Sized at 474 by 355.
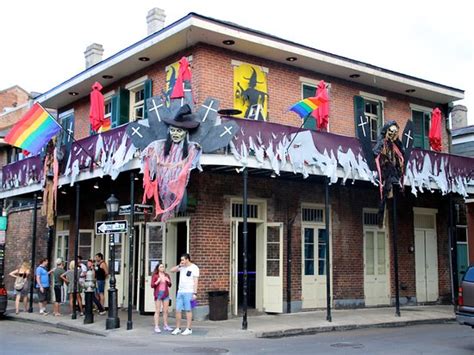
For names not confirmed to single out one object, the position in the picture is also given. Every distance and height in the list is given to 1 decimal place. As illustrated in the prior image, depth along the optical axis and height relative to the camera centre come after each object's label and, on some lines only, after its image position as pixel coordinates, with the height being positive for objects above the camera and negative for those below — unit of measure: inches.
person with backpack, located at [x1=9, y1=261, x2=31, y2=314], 662.5 -27.4
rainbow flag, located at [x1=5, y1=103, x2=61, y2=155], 597.3 +128.7
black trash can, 562.9 -47.6
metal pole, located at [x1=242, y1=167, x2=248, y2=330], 505.4 +3.3
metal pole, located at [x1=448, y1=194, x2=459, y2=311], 724.3 -8.3
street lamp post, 517.0 -41.2
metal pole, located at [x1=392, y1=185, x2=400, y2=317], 616.1 -1.9
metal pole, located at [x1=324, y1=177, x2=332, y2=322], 561.0 +3.8
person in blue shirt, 652.1 -33.4
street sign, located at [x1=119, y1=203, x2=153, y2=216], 537.3 +42.9
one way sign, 530.0 +26.3
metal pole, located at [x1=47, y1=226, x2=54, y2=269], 839.7 +16.0
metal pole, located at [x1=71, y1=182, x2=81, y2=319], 594.5 -22.0
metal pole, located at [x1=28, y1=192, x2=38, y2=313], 673.4 +3.6
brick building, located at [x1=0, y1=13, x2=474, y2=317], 579.5 +82.4
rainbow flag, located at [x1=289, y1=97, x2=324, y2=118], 565.3 +145.0
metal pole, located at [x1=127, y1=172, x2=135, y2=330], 512.1 -5.9
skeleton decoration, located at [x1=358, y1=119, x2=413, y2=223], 619.5 +109.0
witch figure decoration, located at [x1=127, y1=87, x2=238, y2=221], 513.7 +98.5
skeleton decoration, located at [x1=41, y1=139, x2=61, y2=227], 639.8 +83.5
